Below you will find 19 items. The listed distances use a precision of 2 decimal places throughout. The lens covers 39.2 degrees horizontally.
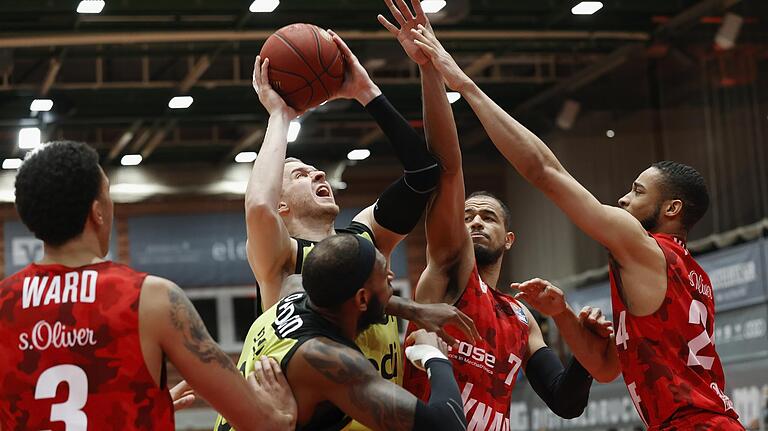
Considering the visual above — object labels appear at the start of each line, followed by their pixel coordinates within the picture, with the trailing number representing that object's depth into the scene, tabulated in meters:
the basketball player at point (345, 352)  3.18
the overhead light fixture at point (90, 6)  12.05
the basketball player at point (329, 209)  3.85
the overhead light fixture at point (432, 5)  12.34
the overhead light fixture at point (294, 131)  16.88
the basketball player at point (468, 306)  4.20
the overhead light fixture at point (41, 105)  14.95
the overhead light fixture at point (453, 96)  15.32
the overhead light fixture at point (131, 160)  17.55
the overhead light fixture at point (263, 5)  12.34
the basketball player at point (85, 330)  2.72
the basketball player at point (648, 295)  4.04
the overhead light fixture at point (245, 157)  17.94
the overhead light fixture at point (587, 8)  13.09
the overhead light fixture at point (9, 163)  16.55
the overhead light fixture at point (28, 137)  15.70
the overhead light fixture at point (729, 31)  12.81
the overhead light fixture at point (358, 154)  18.42
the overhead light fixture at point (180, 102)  15.51
